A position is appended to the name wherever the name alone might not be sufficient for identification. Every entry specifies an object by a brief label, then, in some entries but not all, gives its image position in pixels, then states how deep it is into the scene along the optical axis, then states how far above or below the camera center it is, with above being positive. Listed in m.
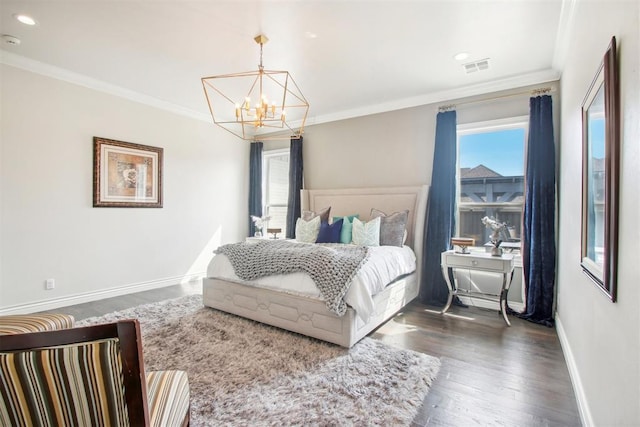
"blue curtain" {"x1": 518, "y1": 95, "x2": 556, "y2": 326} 3.27 -0.02
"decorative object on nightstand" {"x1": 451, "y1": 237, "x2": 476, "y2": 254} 3.53 -0.31
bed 2.65 -0.82
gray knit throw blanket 2.61 -0.44
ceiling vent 3.27 +1.63
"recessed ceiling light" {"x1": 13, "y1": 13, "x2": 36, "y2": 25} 2.58 +1.66
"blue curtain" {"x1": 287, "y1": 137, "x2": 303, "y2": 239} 5.36 +0.53
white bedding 2.58 -0.60
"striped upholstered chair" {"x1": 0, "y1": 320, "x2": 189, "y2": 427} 0.77 -0.43
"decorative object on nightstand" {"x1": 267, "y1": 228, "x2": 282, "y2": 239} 4.94 -0.25
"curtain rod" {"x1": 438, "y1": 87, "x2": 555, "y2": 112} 3.42 +1.42
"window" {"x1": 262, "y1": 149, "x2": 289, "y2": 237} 6.06 +0.54
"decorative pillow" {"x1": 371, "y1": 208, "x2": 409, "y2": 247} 3.86 -0.16
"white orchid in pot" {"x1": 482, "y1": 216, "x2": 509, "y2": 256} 3.35 -0.20
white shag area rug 1.79 -1.13
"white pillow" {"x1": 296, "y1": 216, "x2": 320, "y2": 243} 4.26 -0.21
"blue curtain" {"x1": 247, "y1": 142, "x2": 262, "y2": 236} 5.98 +0.69
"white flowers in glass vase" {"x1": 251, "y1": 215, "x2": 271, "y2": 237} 5.37 -0.15
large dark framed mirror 1.27 +0.21
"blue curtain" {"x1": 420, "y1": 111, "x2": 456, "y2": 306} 3.94 +0.09
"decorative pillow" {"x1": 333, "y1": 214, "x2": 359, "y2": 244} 4.05 -0.20
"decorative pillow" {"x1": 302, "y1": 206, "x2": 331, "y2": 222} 4.49 +0.01
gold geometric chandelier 2.82 +1.68
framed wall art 3.95 +0.55
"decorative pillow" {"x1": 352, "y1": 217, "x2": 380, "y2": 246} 3.81 -0.22
